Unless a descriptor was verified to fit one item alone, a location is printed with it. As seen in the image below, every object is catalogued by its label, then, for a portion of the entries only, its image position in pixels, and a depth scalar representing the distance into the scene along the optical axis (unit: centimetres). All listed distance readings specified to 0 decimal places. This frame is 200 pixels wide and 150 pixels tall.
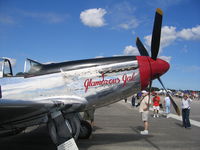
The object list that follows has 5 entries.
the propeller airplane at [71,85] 471
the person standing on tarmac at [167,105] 1404
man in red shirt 1382
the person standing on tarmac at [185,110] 970
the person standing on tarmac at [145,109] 804
